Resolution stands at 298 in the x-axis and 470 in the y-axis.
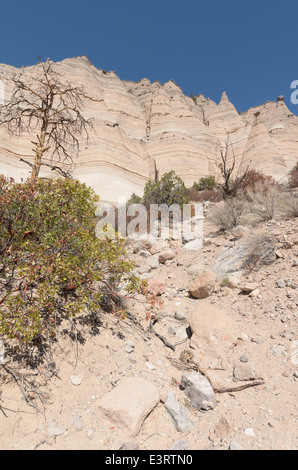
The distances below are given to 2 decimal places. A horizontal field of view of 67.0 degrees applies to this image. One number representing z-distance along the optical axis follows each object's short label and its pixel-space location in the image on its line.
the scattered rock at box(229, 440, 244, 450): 1.95
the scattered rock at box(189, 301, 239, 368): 3.18
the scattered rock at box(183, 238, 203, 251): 6.65
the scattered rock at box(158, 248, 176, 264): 6.40
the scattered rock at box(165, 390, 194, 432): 2.19
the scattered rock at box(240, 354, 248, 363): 2.99
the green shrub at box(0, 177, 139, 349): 2.46
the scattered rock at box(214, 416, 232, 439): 2.10
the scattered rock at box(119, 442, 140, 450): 1.93
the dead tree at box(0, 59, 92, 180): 5.72
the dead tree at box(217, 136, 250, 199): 10.64
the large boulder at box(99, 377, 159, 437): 2.09
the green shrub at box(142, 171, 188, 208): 10.97
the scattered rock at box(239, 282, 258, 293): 4.20
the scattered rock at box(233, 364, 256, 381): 2.69
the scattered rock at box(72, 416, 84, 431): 2.04
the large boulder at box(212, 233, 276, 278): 4.72
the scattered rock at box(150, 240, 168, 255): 6.98
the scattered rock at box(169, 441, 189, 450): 2.00
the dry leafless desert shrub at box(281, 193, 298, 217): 6.24
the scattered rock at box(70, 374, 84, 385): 2.42
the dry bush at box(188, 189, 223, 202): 12.37
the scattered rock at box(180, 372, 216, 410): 2.39
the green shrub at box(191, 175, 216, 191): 19.58
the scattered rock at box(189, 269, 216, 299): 4.54
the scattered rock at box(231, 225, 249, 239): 6.26
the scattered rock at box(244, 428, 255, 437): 2.08
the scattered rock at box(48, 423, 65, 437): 1.96
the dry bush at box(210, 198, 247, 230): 6.99
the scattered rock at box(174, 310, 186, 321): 4.01
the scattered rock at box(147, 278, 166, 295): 4.81
